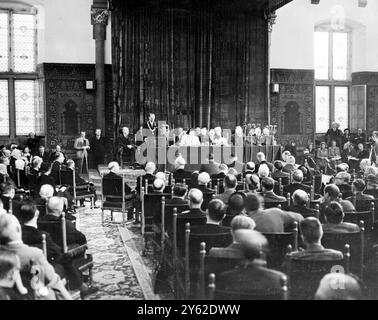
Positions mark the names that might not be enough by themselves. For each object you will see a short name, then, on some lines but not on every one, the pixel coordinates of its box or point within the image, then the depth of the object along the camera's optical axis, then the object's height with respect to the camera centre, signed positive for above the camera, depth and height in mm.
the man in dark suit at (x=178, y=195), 7096 -684
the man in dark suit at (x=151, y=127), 15671 +452
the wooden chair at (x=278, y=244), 4945 -903
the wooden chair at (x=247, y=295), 3609 -988
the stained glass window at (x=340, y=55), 20141 +3167
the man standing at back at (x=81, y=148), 15812 -137
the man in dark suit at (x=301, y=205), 6145 -703
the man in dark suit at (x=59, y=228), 5559 -853
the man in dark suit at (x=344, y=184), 7949 -613
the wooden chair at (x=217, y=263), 4238 -921
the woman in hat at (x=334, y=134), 18266 +276
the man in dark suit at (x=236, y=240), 4289 -765
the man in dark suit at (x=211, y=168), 11742 -534
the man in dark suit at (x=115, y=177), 9723 -594
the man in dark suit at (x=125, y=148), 15612 -139
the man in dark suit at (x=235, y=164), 14398 -554
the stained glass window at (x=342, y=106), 20328 +1330
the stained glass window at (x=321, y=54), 19891 +3176
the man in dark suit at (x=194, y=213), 5961 -771
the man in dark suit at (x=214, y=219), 5179 -720
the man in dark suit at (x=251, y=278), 3654 -902
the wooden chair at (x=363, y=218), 5926 -810
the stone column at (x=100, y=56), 16797 +2645
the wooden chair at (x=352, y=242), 4879 -879
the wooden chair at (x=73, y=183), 10500 -751
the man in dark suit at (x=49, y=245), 5082 -939
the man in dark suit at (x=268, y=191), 7012 -620
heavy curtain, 17016 +2500
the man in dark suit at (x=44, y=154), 14117 -294
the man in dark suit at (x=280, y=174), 9695 -562
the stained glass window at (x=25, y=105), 17641 +1220
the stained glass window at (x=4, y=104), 17516 +1243
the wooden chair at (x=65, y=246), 5488 -1023
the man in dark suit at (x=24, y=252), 4180 -829
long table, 13844 -281
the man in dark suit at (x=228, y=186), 7273 -574
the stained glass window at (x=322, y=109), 20109 +1215
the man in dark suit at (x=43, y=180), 9445 -638
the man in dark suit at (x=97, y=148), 16531 -145
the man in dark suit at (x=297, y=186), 8312 -650
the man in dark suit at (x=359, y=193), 7043 -657
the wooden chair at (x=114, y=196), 9602 -922
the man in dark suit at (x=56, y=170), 10539 -509
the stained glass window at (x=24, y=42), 17375 +3158
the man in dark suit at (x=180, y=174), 10281 -581
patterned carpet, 5879 -1532
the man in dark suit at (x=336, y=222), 5148 -745
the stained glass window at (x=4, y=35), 17297 +3366
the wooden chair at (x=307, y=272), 4109 -961
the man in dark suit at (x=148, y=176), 9648 -578
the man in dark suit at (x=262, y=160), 11080 -353
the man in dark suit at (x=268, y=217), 5387 -740
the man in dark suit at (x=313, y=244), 4207 -790
